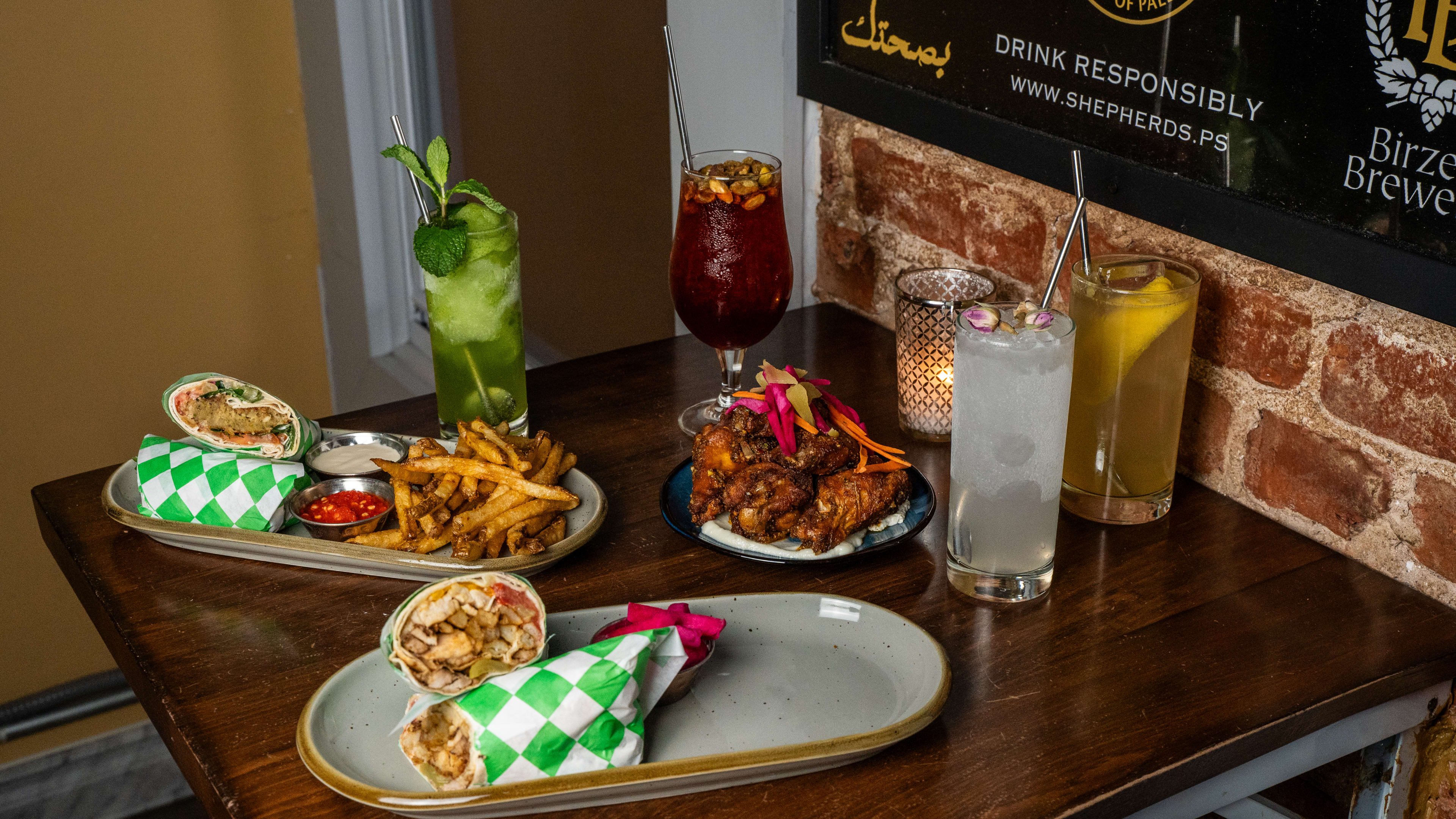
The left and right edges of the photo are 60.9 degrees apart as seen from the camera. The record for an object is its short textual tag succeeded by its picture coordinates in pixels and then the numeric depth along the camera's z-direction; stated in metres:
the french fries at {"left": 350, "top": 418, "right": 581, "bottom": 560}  1.03
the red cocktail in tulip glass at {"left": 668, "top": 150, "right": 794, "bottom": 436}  1.21
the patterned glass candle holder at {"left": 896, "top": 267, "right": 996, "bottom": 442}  1.22
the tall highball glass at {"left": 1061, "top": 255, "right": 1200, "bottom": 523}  1.04
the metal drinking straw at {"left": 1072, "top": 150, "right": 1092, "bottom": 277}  1.03
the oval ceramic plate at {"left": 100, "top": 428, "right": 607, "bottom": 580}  1.00
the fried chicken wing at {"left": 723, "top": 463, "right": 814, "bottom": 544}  1.04
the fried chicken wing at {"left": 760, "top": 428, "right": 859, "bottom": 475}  1.06
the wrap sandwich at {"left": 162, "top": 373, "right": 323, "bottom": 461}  1.13
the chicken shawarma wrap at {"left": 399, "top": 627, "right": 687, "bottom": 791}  0.75
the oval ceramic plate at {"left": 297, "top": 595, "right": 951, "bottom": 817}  0.75
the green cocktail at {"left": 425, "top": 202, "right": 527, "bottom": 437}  1.19
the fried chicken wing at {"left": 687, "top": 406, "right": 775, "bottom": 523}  1.07
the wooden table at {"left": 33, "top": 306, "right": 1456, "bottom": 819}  0.80
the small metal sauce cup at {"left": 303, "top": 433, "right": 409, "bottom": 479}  1.18
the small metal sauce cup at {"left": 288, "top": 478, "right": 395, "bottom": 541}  1.05
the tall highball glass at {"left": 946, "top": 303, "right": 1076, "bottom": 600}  0.91
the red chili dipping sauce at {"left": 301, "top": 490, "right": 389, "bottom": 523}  1.07
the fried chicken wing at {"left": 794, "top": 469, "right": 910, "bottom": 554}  1.03
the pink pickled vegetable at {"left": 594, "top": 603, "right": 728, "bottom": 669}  0.85
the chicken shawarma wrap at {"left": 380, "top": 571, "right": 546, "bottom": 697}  0.77
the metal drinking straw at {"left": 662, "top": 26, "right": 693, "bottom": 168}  1.27
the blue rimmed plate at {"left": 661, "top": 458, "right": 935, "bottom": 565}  1.03
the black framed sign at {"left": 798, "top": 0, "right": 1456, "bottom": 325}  0.94
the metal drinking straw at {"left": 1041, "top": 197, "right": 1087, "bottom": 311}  0.92
